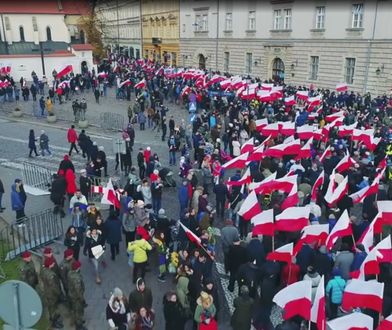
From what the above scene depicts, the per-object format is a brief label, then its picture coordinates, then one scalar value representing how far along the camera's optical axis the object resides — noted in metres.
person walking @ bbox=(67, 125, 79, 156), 20.45
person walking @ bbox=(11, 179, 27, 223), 13.36
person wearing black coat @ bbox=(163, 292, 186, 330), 8.26
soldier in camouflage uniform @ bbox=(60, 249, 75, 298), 9.02
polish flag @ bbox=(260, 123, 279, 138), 18.48
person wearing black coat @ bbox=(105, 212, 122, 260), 11.21
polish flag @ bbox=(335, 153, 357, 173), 14.09
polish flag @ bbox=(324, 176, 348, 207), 12.18
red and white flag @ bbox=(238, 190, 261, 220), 11.12
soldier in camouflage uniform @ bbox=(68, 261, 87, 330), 8.73
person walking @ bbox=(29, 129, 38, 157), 20.39
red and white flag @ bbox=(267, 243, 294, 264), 8.84
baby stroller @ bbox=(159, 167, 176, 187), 16.53
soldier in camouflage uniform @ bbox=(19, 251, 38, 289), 9.12
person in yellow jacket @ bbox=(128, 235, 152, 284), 10.12
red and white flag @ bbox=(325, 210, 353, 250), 9.54
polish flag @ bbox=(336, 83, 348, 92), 28.69
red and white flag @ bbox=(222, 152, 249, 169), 14.45
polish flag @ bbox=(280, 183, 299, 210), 11.40
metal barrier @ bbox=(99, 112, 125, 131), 26.52
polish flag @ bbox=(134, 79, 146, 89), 31.70
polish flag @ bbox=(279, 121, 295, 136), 18.14
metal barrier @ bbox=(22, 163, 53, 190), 16.66
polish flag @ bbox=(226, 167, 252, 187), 13.07
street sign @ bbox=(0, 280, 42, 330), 4.90
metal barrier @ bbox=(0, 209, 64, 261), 11.95
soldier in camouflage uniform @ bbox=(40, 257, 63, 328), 8.84
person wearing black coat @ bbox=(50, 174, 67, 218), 14.20
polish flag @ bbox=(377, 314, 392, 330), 6.62
